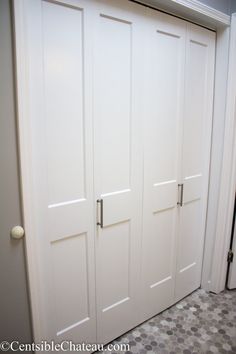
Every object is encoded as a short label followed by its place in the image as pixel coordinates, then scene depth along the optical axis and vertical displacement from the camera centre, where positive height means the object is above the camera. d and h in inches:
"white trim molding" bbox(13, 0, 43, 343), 42.4 -4.0
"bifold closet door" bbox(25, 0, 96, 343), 47.4 -6.4
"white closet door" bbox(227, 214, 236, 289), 87.5 -48.7
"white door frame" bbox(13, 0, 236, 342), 43.9 -6.7
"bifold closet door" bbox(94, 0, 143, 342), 55.6 -7.7
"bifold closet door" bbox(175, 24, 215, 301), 72.5 -7.3
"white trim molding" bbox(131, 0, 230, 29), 60.0 +28.4
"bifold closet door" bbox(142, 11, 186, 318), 64.1 -6.5
